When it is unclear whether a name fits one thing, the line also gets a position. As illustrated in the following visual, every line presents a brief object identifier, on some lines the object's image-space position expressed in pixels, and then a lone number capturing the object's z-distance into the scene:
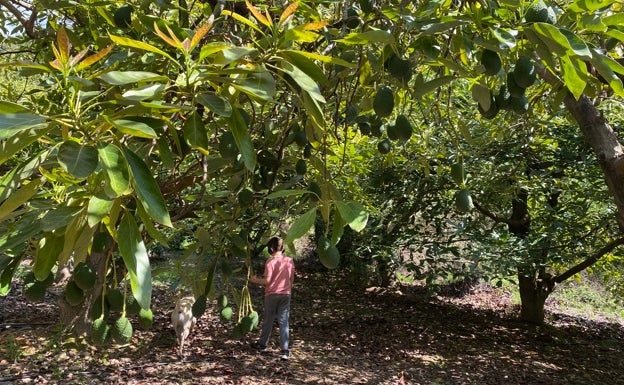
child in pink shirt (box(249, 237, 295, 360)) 5.28
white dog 4.83
